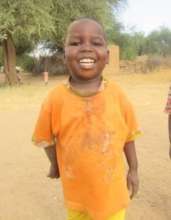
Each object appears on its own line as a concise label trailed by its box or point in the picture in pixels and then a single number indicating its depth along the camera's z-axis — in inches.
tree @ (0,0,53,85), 344.8
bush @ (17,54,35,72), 582.3
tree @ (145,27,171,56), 790.3
